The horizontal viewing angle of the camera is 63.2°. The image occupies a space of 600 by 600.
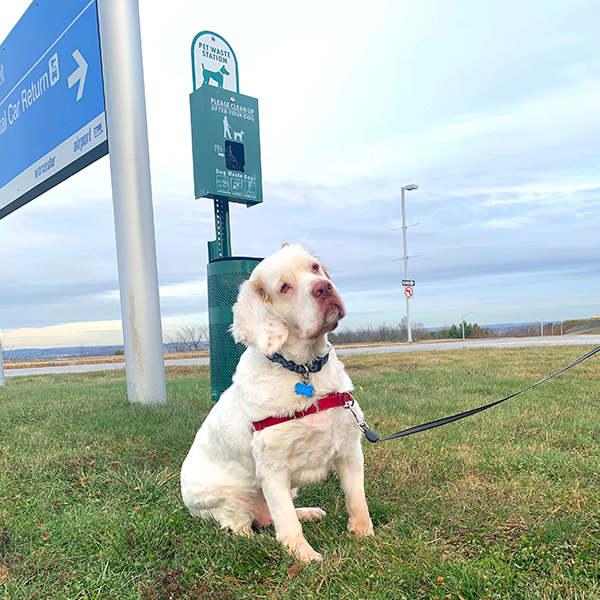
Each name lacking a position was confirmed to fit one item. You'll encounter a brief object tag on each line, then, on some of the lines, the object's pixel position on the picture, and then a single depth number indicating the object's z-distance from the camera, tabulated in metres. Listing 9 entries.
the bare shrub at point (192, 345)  21.26
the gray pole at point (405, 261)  24.30
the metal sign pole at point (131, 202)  5.95
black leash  2.60
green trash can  5.34
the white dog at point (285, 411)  2.34
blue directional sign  7.07
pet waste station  5.41
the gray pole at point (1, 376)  10.86
